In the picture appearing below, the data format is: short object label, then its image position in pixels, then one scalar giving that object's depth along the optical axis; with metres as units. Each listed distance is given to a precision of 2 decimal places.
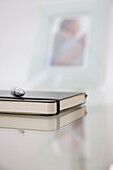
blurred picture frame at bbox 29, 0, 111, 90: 0.96
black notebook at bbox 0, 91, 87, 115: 0.43
